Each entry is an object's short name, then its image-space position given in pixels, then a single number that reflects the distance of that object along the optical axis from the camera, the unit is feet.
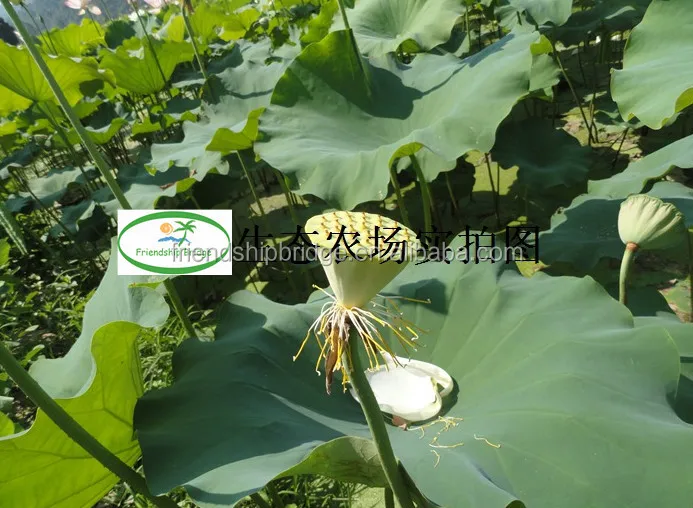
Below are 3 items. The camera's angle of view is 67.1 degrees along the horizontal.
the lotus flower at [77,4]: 11.83
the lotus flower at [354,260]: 1.90
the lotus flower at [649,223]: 4.12
